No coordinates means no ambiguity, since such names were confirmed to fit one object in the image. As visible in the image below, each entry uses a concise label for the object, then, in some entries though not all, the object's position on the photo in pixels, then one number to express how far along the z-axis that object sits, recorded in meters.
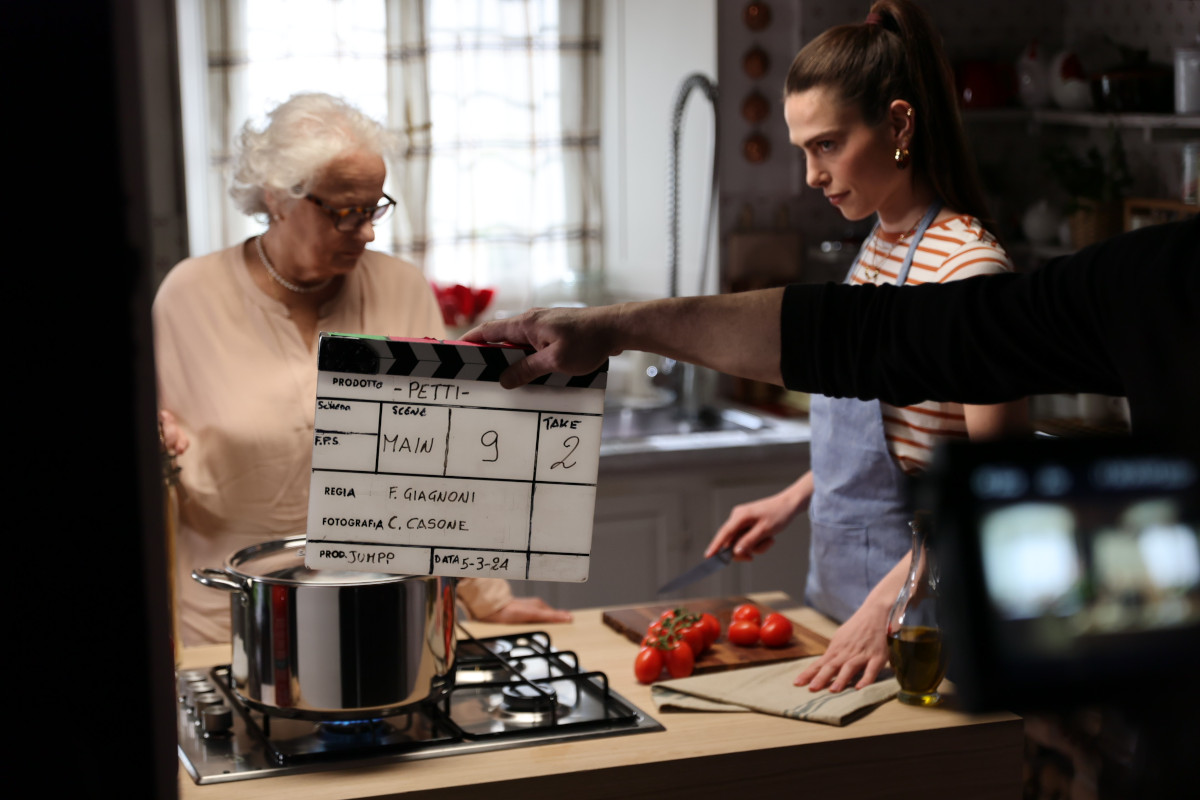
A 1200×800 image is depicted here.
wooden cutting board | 1.60
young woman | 1.63
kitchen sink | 3.51
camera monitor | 0.55
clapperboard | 1.20
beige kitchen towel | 1.39
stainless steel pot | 1.26
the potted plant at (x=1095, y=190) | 3.21
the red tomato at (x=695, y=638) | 1.60
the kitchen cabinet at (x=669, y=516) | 3.08
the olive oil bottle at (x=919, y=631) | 1.40
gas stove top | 1.29
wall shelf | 2.88
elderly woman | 2.02
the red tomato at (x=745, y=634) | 1.65
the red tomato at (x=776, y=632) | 1.64
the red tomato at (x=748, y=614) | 1.69
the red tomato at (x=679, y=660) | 1.53
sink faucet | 3.54
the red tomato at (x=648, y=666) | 1.51
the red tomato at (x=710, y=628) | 1.63
